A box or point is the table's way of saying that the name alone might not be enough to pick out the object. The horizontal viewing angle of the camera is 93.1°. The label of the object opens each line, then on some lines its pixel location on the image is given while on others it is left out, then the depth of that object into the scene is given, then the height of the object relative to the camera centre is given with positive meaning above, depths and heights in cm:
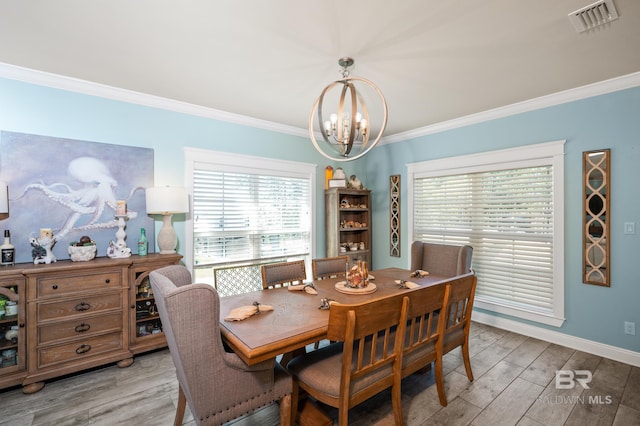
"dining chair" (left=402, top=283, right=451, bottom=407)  187 -85
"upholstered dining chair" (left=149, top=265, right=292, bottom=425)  141 -75
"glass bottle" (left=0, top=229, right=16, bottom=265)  247 -31
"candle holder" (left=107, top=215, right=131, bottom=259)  287 -31
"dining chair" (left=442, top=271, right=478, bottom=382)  215 -80
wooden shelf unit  456 -14
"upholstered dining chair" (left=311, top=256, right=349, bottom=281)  300 -56
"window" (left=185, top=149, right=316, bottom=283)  362 +4
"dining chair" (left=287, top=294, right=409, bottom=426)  152 -91
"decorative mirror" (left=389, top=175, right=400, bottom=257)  479 -3
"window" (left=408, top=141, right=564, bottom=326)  329 -9
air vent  182 +125
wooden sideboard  234 -88
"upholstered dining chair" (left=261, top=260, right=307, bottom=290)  264 -55
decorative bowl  268 -36
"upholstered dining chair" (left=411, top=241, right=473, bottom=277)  320 -51
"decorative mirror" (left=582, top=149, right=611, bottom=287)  293 -4
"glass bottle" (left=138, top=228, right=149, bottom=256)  306 -33
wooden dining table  152 -64
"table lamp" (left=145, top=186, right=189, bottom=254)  298 +7
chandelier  215 +68
